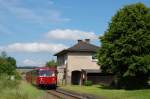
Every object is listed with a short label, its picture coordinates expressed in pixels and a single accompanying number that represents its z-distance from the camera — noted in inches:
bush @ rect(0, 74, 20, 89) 1077.8
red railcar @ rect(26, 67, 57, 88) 1506.4
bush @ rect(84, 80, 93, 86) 1666.1
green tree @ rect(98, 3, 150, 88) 1178.9
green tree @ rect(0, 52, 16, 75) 1859.3
